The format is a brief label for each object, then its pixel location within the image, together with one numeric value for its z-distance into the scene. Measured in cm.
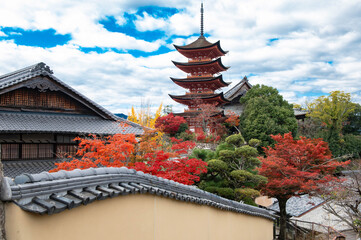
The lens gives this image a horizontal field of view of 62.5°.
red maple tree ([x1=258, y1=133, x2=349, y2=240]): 1438
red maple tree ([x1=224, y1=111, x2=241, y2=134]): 3056
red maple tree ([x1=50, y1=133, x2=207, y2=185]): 1046
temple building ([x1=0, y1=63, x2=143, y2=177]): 1186
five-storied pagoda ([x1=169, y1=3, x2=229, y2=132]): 3347
